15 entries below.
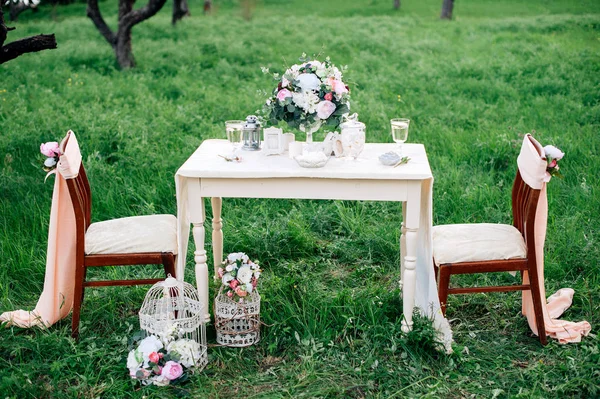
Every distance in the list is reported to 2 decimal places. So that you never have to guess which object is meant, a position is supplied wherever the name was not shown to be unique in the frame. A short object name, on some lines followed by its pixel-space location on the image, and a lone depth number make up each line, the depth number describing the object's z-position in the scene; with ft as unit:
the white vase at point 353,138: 12.73
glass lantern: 13.52
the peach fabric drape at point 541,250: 11.66
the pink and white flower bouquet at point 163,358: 11.25
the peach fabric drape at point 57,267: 12.94
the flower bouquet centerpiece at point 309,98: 12.39
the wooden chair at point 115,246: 12.45
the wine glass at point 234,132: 13.24
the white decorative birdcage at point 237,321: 12.61
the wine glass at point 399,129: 12.65
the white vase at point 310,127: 12.62
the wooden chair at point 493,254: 12.13
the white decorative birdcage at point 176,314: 11.97
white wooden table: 12.01
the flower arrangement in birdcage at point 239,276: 12.58
